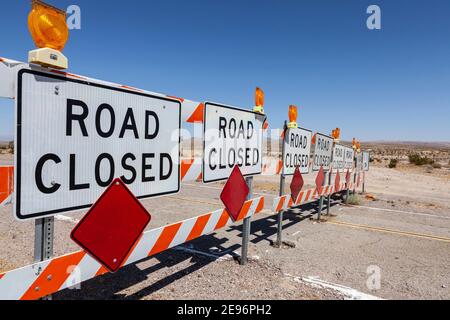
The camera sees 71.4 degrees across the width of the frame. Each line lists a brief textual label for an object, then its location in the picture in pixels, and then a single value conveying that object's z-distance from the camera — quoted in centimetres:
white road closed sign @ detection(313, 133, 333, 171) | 751
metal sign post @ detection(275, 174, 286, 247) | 584
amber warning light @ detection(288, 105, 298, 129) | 601
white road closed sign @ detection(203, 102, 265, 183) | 404
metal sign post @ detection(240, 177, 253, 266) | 480
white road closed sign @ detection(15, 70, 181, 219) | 196
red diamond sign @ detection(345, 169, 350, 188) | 1030
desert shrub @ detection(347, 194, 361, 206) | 1099
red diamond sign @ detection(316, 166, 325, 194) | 751
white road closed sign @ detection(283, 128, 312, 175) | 600
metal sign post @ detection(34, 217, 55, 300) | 217
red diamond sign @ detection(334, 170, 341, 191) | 896
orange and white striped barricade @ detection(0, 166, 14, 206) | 289
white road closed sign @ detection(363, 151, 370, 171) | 1352
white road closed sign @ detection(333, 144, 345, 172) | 908
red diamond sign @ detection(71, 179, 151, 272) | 228
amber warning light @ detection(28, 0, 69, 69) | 197
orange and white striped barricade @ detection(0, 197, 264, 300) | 198
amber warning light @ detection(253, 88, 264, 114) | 505
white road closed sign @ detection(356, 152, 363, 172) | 1217
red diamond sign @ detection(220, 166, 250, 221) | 434
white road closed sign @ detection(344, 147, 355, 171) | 1031
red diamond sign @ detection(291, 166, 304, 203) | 614
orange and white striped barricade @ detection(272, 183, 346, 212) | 570
